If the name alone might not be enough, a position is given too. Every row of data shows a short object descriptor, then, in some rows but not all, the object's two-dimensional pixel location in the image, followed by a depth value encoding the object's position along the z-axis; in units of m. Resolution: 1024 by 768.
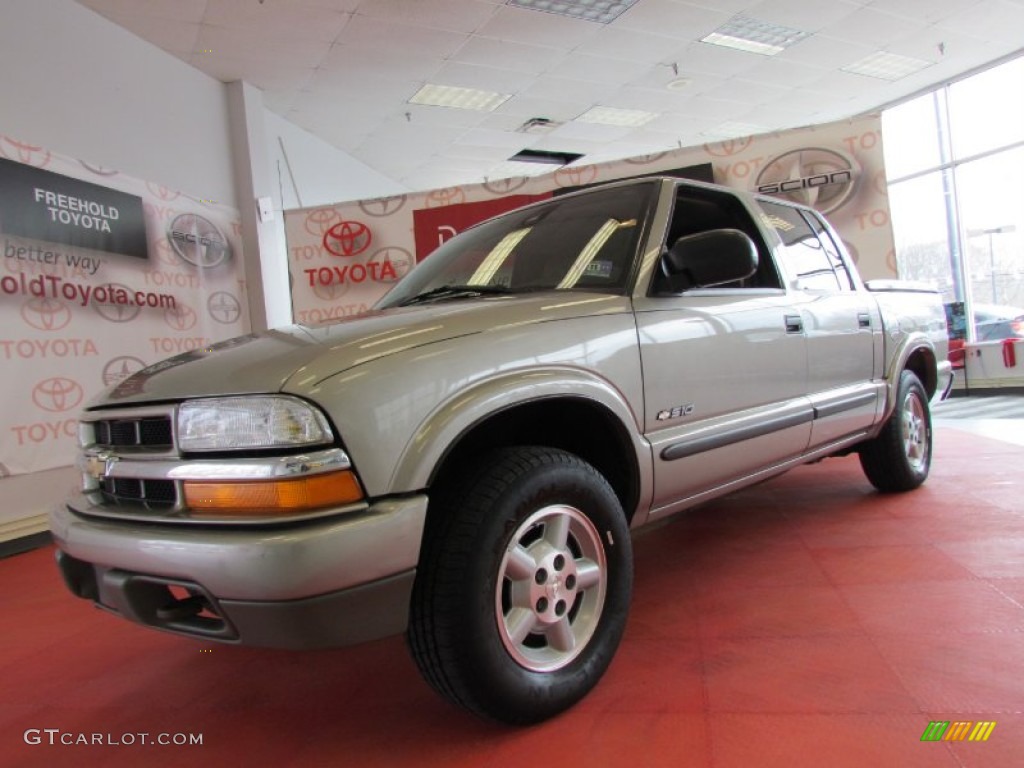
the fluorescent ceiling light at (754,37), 7.48
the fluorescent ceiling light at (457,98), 8.55
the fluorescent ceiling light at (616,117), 9.91
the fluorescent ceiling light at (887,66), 8.84
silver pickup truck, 1.32
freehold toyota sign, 4.47
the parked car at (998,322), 9.49
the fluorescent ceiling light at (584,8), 6.54
